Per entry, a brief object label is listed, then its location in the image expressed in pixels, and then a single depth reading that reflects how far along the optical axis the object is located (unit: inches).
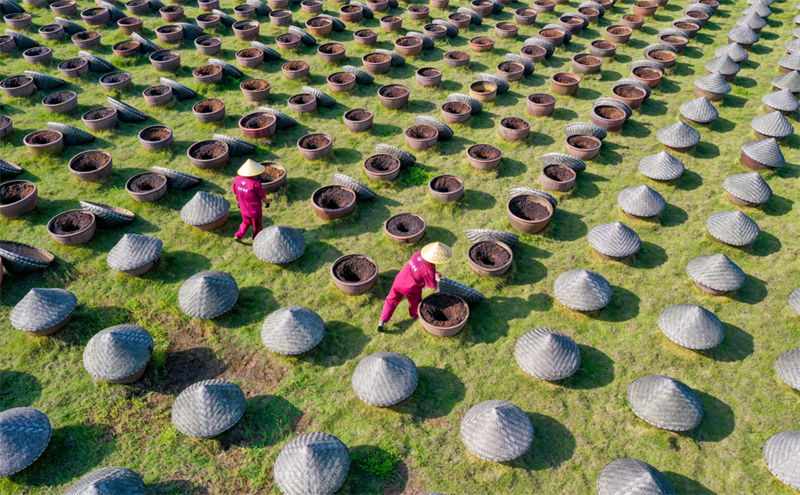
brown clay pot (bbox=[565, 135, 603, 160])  533.0
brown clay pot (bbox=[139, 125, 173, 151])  552.4
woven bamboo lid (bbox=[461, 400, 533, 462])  283.9
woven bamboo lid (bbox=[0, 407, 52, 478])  277.3
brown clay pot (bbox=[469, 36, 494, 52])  770.8
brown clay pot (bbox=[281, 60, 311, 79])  694.6
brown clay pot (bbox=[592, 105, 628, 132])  573.3
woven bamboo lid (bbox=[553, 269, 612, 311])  369.1
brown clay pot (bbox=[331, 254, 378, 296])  391.2
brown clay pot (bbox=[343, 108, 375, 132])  586.2
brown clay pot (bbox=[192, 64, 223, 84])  674.8
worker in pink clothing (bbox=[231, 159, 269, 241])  412.5
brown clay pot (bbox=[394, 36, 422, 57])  752.3
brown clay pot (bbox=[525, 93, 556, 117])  608.7
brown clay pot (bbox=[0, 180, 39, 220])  457.4
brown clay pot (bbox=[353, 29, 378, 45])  788.6
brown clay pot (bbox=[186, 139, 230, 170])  520.4
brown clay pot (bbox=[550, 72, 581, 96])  651.5
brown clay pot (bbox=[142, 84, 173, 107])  630.5
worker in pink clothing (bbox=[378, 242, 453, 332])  332.3
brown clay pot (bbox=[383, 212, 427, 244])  437.7
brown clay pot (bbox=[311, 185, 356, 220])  461.0
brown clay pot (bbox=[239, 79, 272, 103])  641.6
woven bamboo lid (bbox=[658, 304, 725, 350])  340.2
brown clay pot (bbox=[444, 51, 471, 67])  728.3
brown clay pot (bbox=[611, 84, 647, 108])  613.6
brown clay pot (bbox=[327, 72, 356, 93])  663.8
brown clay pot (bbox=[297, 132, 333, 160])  540.0
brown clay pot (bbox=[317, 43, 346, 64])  733.9
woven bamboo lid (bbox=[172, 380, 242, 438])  297.9
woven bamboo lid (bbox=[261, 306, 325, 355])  341.4
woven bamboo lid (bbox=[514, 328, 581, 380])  325.1
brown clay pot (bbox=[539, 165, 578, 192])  489.1
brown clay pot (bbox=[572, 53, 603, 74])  693.8
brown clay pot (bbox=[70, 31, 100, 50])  761.0
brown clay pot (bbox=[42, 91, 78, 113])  612.1
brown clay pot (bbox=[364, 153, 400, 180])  506.9
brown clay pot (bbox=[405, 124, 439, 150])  553.6
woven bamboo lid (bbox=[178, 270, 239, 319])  366.3
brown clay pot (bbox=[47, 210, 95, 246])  427.5
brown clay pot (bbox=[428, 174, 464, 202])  480.4
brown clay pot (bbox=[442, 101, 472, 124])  597.9
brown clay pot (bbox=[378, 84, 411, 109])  628.7
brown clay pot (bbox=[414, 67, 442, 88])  674.8
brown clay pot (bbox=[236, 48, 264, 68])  720.3
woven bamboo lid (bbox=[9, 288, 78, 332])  347.6
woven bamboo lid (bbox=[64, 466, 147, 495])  257.0
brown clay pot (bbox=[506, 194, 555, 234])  442.9
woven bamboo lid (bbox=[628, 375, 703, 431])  298.0
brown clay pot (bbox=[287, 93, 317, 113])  617.9
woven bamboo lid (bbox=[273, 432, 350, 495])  269.9
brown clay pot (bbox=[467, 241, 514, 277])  403.9
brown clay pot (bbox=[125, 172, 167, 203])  475.8
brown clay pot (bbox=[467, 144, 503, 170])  522.0
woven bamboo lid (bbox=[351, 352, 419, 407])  311.9
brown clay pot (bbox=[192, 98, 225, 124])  599.8
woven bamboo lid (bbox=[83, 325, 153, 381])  322.0
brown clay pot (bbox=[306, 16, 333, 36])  811.0
